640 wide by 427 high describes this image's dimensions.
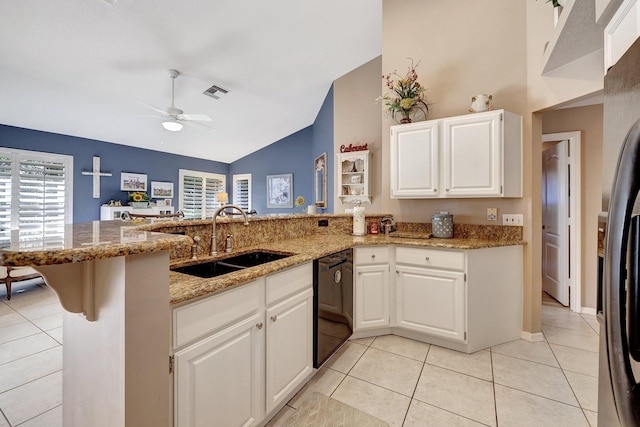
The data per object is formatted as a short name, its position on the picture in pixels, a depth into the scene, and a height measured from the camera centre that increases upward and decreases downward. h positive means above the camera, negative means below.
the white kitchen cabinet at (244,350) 1.02 -0.63
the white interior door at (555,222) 3.13 -0.10
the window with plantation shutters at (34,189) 4.35 +0.41
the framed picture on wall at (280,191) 7.05 +0.61
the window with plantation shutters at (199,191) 7.14 +0.64
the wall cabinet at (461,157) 2.31 +0.52
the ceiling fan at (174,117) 3.71 +1.38
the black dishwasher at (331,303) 1.80 -0.65
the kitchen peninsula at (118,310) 0.79 -0.32
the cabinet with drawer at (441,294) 2.19 -0.68
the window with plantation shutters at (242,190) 7.95 +0.70
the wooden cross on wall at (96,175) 5.36 +0.76
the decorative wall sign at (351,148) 4.25 +1.05
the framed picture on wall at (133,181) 5.83 +0.71
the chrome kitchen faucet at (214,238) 1.74 -0.16
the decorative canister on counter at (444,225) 2.62 -0.11
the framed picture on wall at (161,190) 6.40 +0.58
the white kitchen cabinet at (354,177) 4.19 +0.58
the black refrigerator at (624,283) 0.55 -0.15
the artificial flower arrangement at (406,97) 2.77 +1.22
